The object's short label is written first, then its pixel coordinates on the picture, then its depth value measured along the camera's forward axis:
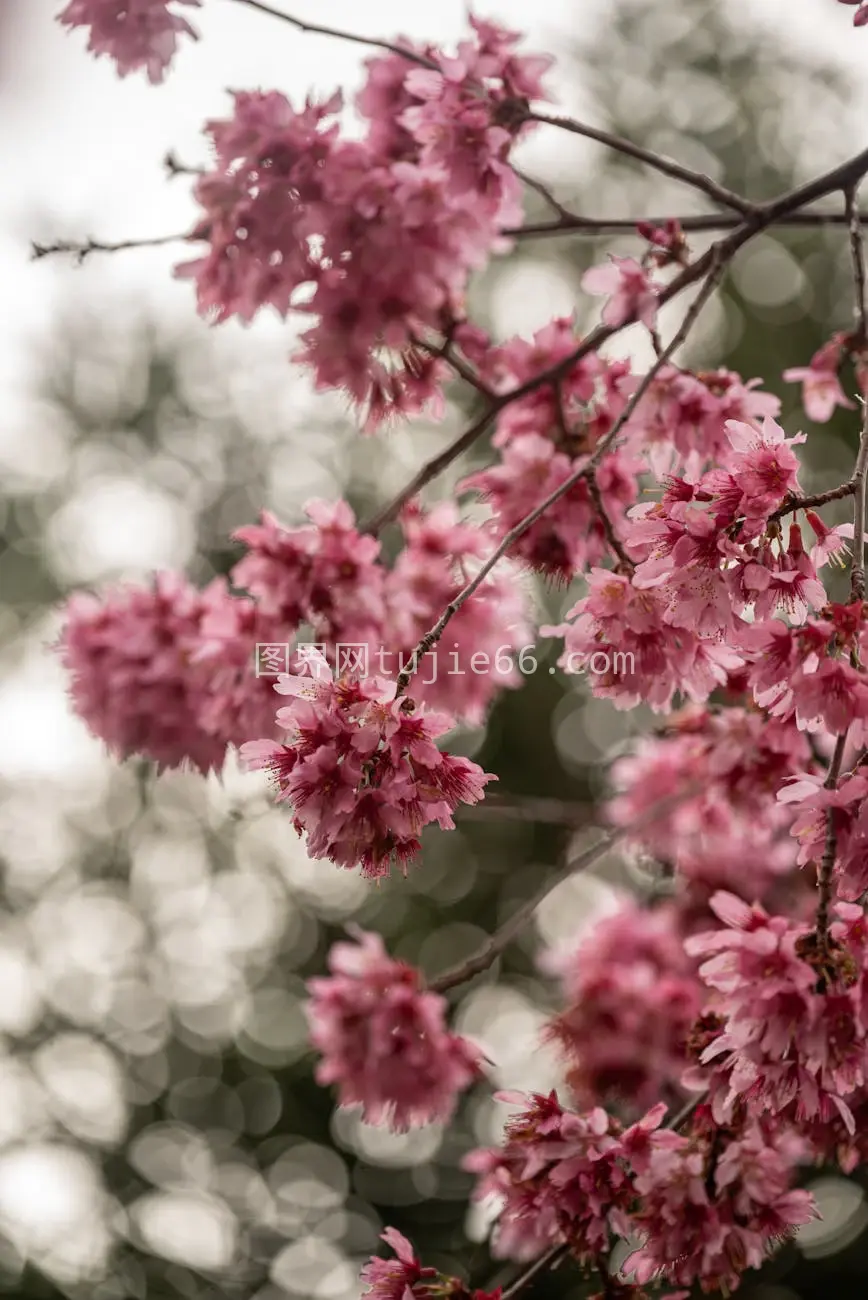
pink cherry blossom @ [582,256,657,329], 2.58
